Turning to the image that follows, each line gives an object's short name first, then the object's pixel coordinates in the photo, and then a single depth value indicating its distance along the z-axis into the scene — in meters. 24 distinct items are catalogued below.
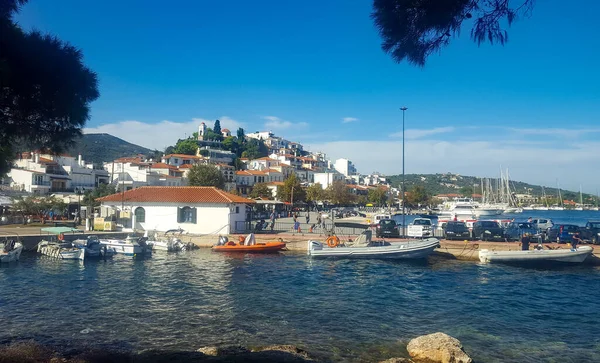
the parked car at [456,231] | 34.56
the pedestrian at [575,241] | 29.45
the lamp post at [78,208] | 44.69
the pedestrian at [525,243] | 29.75
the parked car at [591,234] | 32.38
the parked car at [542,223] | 49.86
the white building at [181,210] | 37.28
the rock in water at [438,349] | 11.32
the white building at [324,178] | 118.88
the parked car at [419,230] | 36.62
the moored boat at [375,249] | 30.28
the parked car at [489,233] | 34.12
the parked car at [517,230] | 34.50
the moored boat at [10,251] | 26.52
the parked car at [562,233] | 33.12
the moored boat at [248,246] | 32.72
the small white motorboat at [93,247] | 29.12
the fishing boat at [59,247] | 28.72
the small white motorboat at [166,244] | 32.84
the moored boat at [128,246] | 30.61
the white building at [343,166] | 165.90
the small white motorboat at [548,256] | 28.46
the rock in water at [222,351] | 11.05
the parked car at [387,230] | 36.84
